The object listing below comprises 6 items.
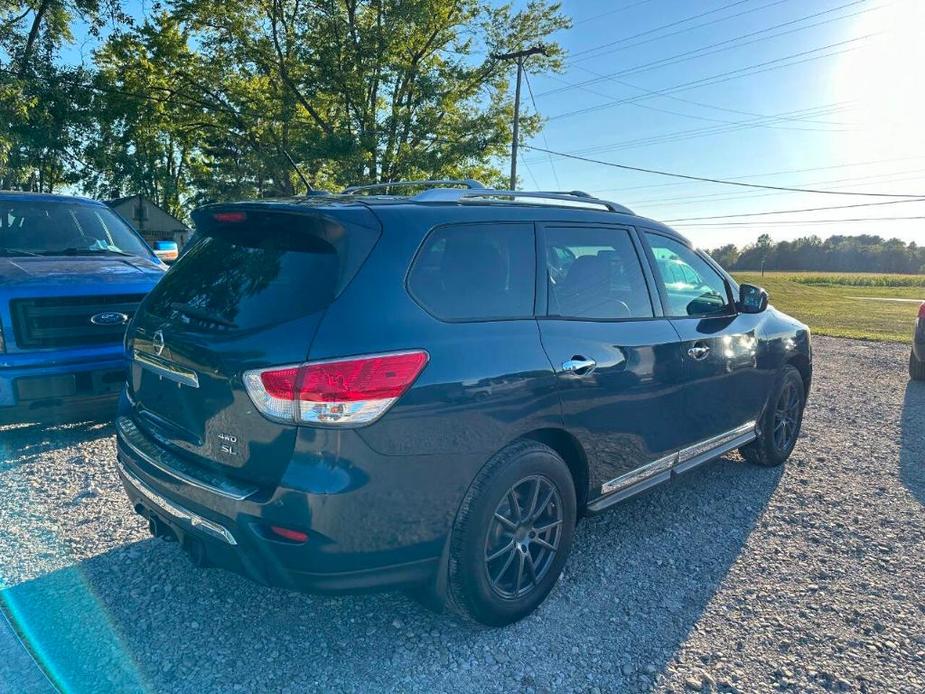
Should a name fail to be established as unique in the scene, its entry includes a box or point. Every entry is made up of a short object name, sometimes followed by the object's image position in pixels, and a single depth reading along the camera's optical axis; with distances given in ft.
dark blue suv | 7.11
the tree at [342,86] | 69.41
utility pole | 80.53
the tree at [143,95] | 72.54
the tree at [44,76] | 65.46
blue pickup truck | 14.05
